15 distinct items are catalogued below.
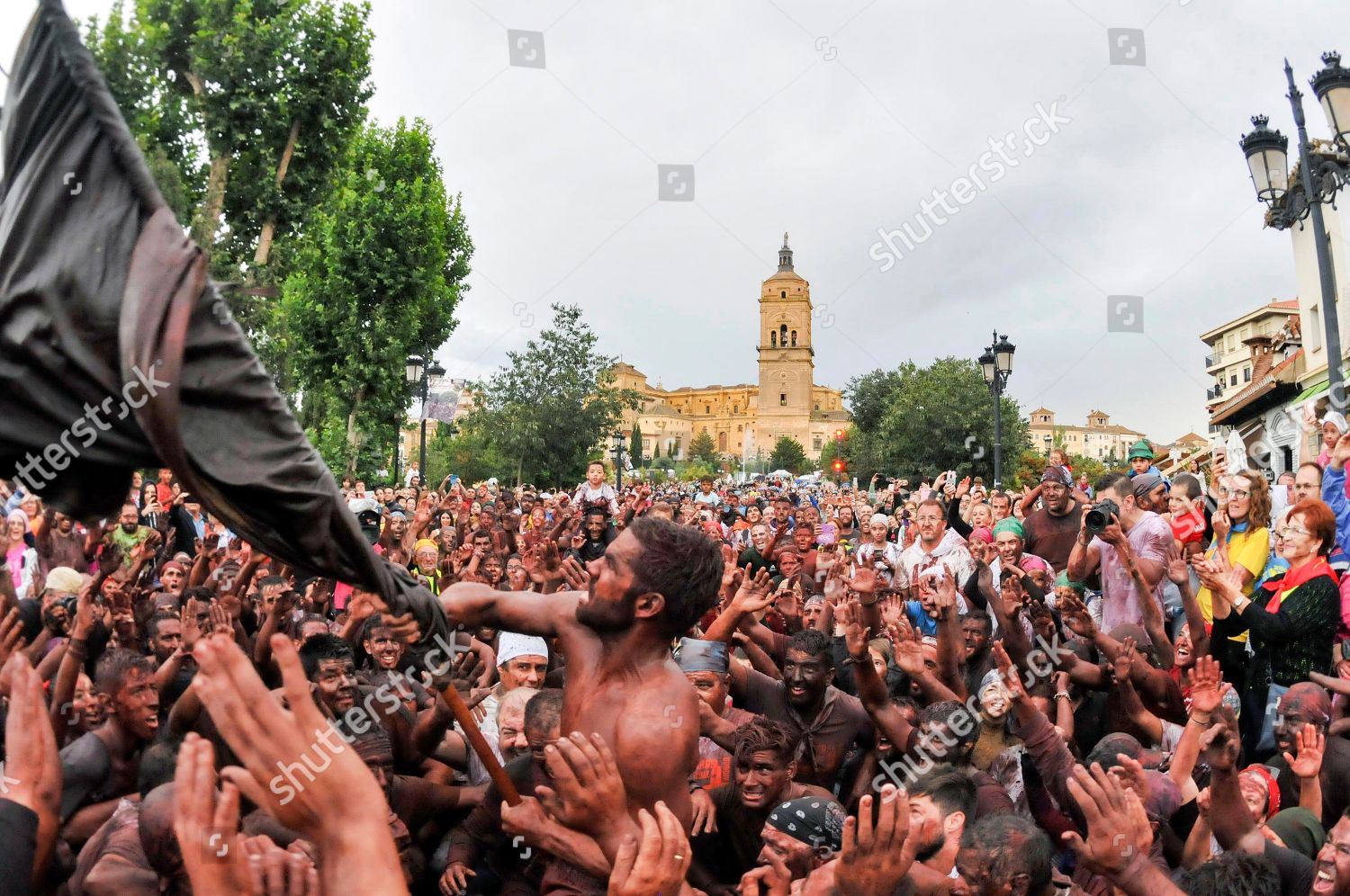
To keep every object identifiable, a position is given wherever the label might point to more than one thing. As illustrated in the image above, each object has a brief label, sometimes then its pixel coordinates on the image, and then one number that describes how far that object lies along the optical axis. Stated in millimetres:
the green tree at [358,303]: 21156
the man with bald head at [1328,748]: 3980
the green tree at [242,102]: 21859
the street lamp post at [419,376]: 16781
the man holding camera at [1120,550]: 5664
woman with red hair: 4918
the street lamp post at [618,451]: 30828
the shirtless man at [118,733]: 3600
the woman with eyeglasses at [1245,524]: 6098
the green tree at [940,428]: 37375
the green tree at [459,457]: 41188
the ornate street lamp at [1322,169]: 7637
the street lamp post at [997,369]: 14828
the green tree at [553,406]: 29891
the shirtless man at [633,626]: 2771
